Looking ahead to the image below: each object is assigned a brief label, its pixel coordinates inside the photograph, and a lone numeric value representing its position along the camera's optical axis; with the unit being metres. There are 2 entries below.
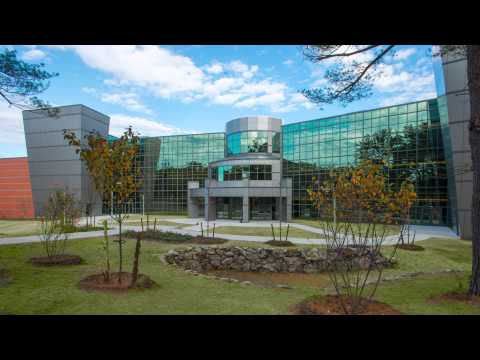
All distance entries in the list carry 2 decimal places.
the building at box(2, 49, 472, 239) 28.73
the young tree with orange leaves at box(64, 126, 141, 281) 7.24
